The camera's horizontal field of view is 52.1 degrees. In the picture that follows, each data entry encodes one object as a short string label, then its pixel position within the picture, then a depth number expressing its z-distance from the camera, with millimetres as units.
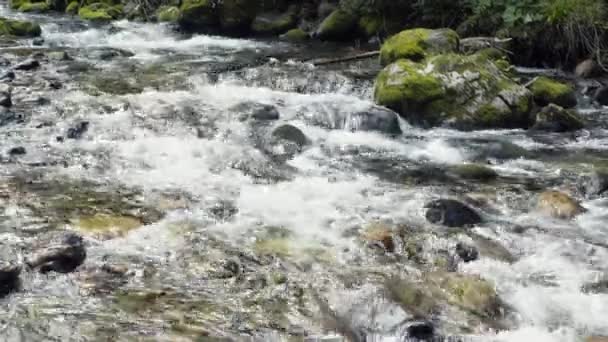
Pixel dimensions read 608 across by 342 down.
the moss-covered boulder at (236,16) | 18609
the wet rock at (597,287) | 5117
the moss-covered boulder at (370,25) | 16766
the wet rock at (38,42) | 16144
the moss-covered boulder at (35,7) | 24375
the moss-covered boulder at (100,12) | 22031
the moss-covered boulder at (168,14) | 21039
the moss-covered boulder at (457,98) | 9891
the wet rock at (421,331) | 4371
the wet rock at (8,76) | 11727
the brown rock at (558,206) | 6598
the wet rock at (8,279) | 4676
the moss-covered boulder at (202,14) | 18828
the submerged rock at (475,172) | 7766
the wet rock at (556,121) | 9797
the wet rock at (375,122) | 9617
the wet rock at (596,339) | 4445
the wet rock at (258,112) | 9961
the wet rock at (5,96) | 10008
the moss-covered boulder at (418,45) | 12148
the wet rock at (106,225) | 5734
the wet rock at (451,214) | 6305
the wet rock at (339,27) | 17078
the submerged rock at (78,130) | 8773
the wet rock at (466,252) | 5590
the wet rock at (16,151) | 7945
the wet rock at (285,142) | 8539
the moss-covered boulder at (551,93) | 10797
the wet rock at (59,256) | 5008
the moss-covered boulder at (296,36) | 17453
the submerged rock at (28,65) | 12742
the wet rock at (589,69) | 12562
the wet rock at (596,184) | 7203
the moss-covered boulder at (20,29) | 17297
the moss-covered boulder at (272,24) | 18469
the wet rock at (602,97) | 11211
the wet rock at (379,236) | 5828
